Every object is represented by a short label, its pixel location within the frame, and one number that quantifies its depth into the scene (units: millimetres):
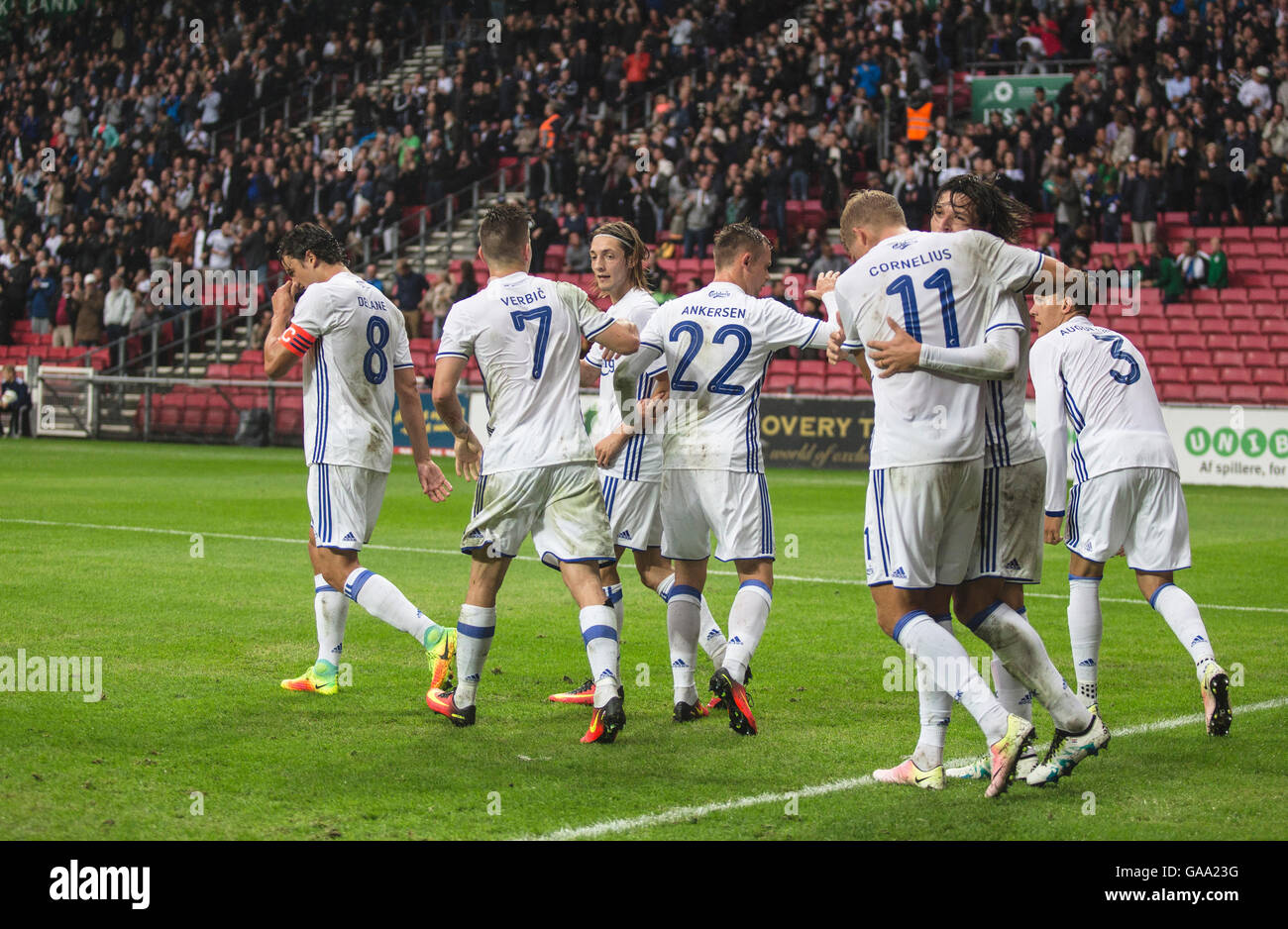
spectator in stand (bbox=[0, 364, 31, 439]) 29172
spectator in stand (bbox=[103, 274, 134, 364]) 30609
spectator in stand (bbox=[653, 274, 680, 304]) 24083
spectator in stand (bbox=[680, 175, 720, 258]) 26609
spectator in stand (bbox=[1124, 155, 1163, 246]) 24016
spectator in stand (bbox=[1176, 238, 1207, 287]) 23641
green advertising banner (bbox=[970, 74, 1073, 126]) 28766
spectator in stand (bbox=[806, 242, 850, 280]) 24422
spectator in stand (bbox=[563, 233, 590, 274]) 26375
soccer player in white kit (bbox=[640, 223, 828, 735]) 6508
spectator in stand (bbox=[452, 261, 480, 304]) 26516
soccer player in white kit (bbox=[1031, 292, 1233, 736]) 6590
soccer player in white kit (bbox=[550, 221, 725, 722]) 6973
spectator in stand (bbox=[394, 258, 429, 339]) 27312
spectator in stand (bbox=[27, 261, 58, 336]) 32469
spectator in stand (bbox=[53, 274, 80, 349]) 31578
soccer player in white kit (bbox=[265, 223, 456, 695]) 6902
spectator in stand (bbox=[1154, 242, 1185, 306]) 23734
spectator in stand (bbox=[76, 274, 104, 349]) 31109
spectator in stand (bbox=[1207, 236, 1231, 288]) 23688
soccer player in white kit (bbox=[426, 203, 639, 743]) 6285
